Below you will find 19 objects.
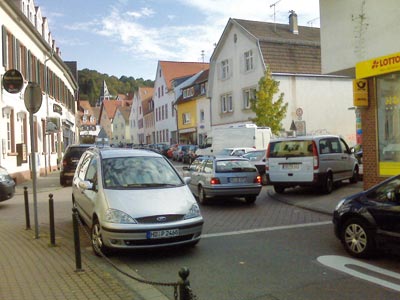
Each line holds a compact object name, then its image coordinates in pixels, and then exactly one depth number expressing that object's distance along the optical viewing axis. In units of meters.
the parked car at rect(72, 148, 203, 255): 6.72
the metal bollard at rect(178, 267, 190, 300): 3.11
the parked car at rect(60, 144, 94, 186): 19.66
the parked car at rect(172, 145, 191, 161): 38.01
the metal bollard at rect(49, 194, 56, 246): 7.81
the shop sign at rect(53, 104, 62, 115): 30.79
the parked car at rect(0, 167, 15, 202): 12.89
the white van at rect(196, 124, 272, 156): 26.09
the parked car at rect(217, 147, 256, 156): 21.73
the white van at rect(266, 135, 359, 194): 13.78
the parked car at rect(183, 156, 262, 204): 12.66
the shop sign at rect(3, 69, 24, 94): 15.46
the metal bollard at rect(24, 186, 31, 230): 9.47
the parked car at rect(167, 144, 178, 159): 41.82
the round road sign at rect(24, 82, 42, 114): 8.68
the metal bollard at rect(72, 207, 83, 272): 6.12
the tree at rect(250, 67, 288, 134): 30.50
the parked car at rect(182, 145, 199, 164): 33.90
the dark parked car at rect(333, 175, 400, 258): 6.25
